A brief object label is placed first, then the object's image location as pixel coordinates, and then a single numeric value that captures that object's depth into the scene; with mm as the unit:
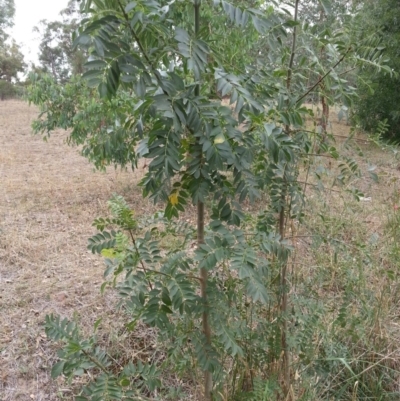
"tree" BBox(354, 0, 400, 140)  6660
